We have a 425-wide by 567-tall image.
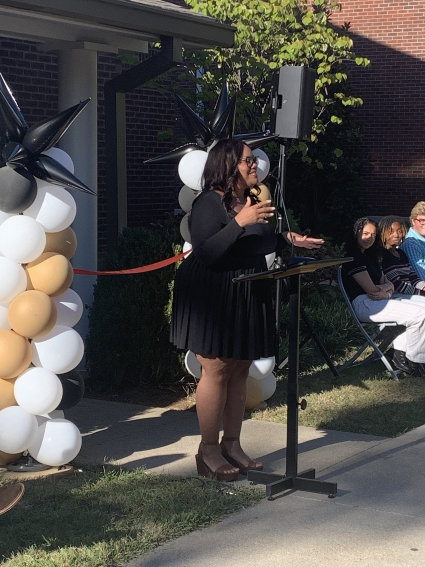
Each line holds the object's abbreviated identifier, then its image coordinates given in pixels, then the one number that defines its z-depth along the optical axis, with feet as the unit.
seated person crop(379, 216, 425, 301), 28.04
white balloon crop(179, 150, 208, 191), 19.65
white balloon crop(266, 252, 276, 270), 21.71
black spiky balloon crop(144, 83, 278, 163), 20.45
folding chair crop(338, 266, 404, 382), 26.14
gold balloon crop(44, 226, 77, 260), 16.76
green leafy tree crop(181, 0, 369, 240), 40.09
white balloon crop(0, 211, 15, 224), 16.29
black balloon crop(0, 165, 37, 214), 15.83
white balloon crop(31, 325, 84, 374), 16.62
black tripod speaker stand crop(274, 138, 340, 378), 25.32
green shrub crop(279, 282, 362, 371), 28.94
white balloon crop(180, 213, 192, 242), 20.90
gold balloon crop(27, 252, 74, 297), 16.47
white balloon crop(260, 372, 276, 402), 21.99
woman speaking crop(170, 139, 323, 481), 15.87
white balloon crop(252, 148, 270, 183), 21.04
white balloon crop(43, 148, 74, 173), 16.79
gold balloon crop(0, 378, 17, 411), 16.55
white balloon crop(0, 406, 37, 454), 16.28
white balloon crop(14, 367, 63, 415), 16.33
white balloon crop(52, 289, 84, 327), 17.01
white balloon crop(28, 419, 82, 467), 16.66
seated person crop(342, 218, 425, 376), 26.16
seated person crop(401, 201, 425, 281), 28.91
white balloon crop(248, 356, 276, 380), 21.52
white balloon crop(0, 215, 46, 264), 15.89
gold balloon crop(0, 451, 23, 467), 17.20
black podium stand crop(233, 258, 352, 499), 15.71
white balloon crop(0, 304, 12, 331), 16.61
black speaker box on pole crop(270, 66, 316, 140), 28.81
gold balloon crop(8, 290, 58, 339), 16.12
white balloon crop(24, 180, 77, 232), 16.25
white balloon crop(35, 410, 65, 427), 16.89
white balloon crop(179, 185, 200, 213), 20.85
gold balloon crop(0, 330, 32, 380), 16.17
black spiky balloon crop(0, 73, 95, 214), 15.89
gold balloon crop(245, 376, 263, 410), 21.68
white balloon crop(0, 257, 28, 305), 16.06
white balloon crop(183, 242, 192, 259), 21.51
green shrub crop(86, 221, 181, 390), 23.45
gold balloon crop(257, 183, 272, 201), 20.92
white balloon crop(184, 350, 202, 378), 21.20
